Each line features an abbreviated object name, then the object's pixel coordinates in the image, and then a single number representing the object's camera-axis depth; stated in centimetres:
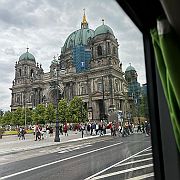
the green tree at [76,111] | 3438
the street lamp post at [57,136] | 1438
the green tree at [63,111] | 3552
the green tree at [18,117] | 4370
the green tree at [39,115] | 4100
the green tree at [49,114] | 3821
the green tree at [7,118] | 4703
